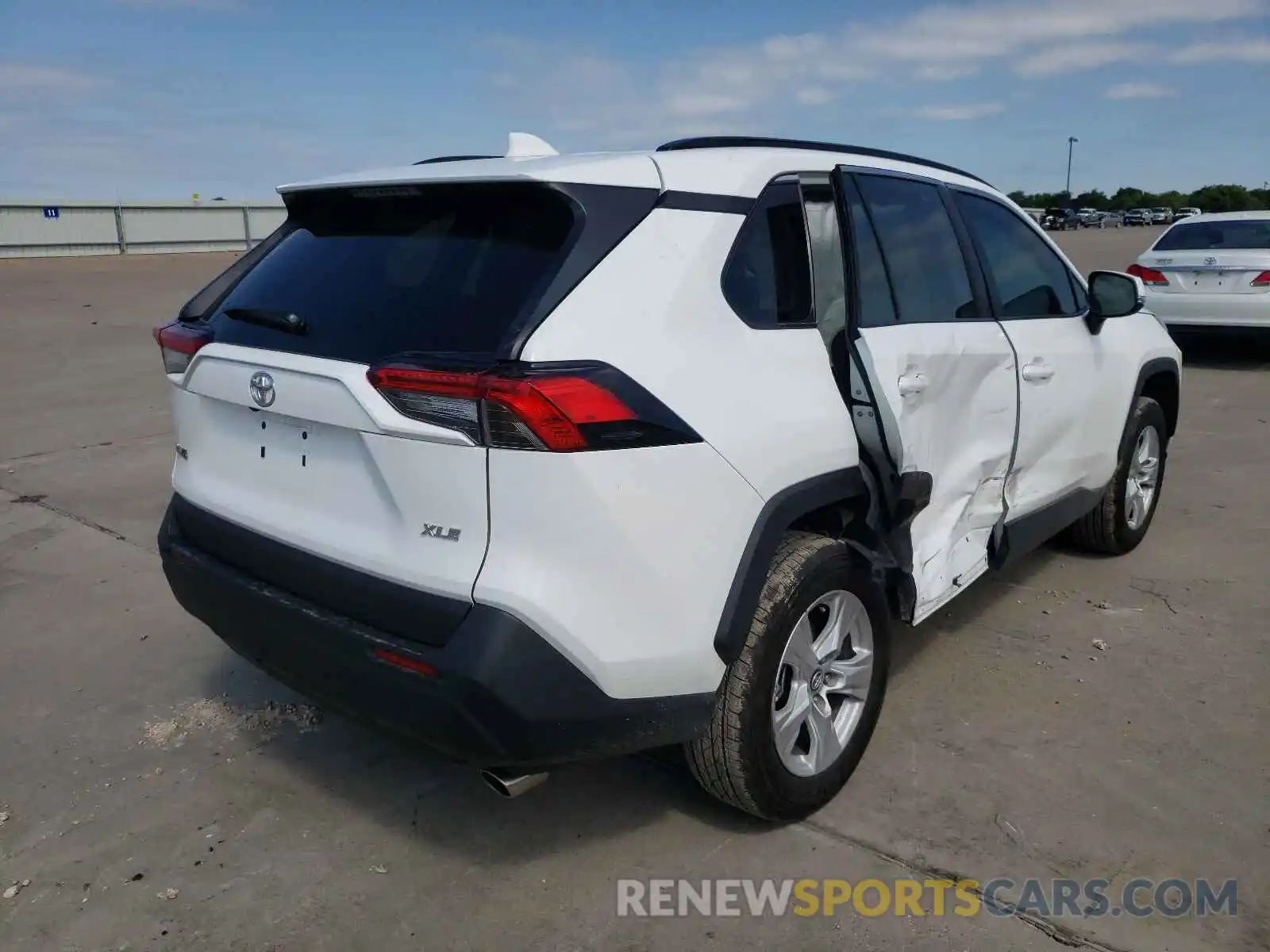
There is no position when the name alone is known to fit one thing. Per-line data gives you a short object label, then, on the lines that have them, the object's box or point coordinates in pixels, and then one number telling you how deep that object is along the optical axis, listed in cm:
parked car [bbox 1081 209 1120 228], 6981
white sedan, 1023
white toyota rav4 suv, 219
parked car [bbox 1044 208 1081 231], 5469
